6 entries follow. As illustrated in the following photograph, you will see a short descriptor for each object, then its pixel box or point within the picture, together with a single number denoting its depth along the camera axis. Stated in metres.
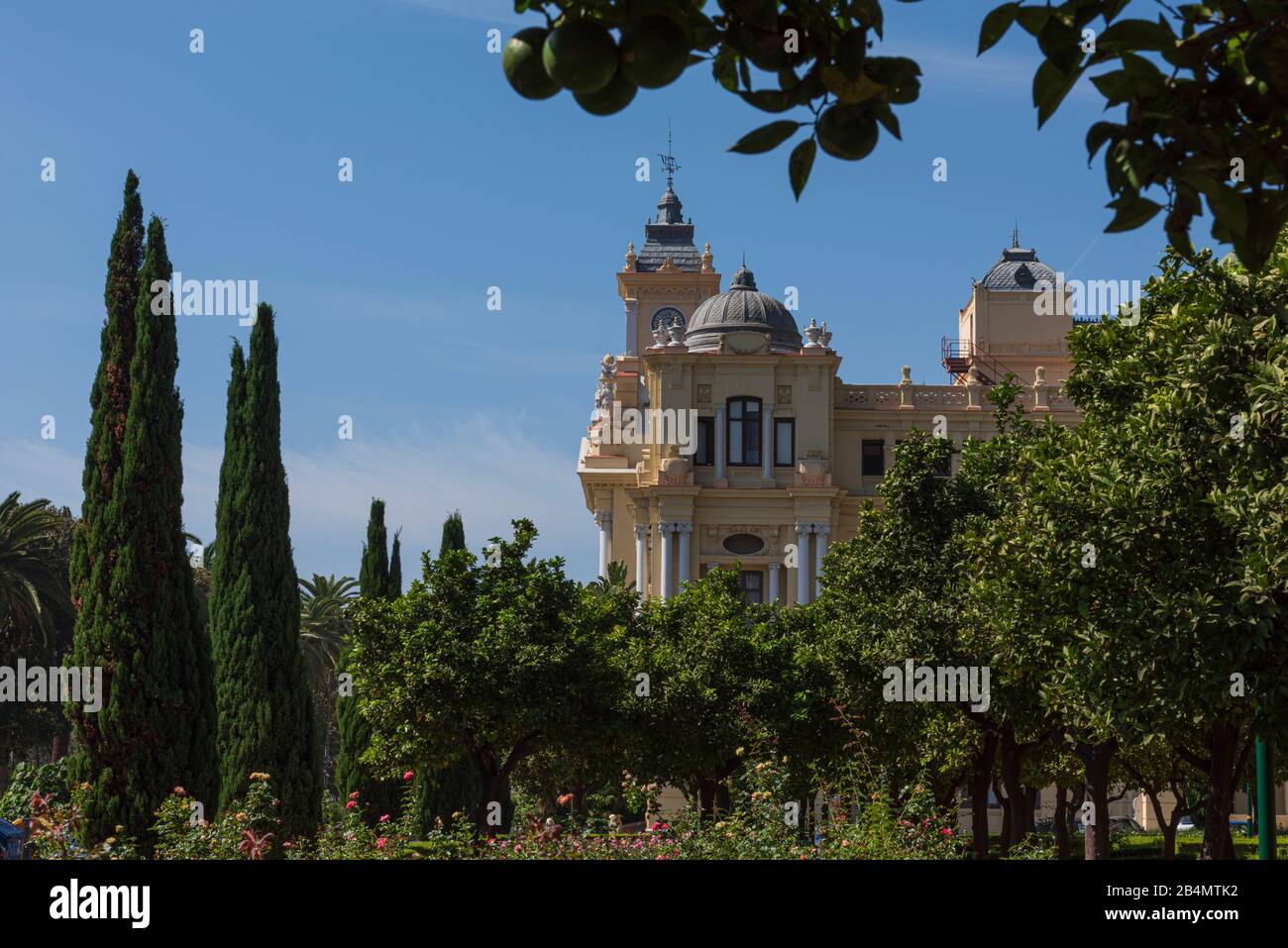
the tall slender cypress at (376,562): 45.22
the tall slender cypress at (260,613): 30.06
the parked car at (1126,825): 61.01
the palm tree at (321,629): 61.94
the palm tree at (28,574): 45.25
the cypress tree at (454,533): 52.25
